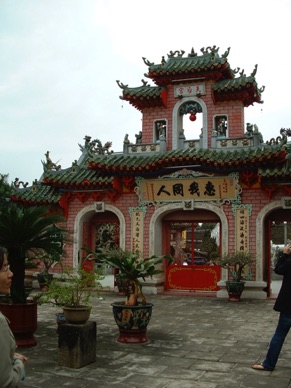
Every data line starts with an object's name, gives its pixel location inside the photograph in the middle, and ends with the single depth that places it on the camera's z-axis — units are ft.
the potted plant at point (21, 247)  21.67
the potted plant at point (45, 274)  46.80
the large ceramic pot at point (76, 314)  19.40
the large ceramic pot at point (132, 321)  22.49
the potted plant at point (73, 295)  19.45
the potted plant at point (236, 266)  40.63
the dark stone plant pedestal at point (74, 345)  18.35
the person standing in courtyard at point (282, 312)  17.11
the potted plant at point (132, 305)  22.54
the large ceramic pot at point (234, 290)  40.53
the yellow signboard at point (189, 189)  44.04
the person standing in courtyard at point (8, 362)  7.46
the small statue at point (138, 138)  50.24
